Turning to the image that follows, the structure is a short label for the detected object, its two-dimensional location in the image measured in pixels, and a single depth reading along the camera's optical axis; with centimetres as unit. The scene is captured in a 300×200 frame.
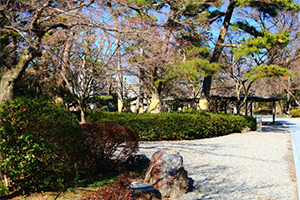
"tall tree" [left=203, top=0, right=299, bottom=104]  1198
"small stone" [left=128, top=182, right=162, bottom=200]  329
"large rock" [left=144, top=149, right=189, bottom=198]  421
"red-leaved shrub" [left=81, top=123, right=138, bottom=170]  464
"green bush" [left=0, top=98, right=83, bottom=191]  361
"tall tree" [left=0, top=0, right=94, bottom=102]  506
